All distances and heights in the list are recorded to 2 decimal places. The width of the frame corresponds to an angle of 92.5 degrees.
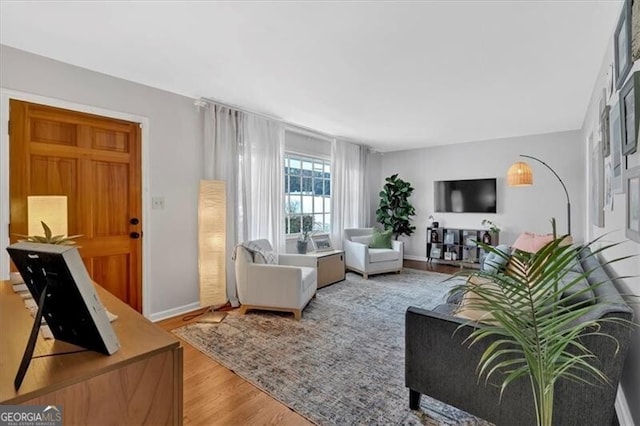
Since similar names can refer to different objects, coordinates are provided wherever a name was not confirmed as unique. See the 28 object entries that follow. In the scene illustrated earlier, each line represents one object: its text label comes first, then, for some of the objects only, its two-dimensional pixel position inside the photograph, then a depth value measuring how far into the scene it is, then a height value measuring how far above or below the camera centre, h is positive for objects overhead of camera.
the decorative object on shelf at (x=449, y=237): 6.10 -0.51
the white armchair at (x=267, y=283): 3.25 -0.78
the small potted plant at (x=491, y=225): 5.55 -0.25
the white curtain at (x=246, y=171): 3.69 +0.53
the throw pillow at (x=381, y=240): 5.43 -0.50
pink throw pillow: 3.48 -0.35
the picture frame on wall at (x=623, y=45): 1.53 +0.92
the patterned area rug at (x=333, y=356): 1.82 -1.17
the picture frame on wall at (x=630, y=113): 1.35 +0.48
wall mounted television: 5.76 +0.32
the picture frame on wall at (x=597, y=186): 2.62 +0.24
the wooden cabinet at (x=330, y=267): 4.46 -0.84
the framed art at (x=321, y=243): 4.87 -0.51
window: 5.10 +0.32
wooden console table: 0.82 -0.47
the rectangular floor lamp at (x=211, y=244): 3.39 -0.37
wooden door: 2.49 +0.29
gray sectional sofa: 1.31 -0.82
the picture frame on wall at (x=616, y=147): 1.75 +0.39
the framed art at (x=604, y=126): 2.21 +0.66
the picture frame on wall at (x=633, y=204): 1.33 +0.04
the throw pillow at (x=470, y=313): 1.46 -0.57
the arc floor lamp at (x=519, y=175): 4.23 +0.51
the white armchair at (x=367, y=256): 5.01 -0.75
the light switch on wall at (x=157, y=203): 3.23 +0.09
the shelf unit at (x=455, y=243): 5.71 -0.63
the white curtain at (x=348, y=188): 5.74 +0.47
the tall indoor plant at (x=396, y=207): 6.34 +0.10
